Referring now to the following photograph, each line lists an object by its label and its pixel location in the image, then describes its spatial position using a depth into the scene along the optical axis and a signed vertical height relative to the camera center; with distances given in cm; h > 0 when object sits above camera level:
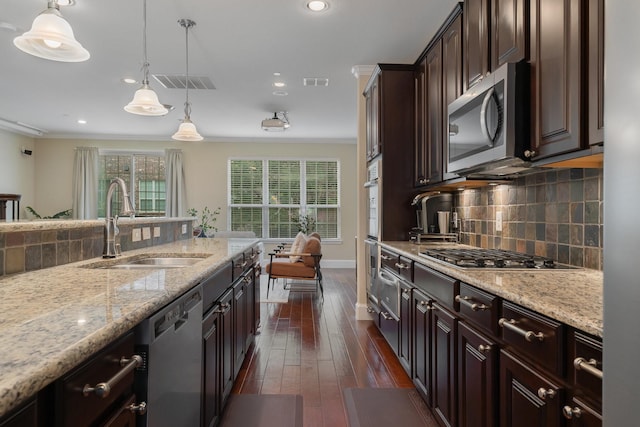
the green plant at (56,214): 755 -2
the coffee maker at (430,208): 341 +6
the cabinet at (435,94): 269 +93
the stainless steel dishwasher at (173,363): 104 -46
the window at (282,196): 818 +38
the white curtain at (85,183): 770 +60
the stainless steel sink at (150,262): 200 -28
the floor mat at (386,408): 212 -113
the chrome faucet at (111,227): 208 -7
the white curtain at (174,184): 787 +60
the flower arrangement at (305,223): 816 -19
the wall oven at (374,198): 359 +16
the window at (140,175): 804 +79
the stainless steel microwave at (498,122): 182 +47
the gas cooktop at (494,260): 182 -23
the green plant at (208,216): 798 -5
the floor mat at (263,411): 212 -114
